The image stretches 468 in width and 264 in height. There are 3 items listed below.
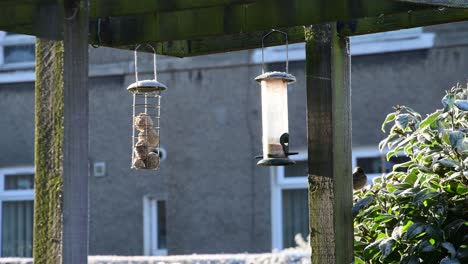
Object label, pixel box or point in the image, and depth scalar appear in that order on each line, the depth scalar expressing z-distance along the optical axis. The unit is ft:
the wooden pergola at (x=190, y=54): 19.90
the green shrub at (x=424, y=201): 27.76
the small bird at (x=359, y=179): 35.68
